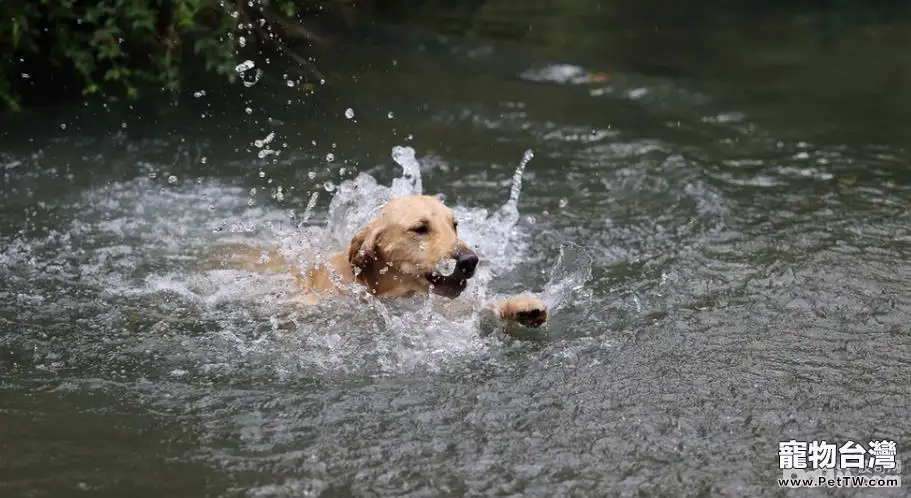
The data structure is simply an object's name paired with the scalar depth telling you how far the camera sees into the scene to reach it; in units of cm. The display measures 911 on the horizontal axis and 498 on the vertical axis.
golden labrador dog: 519
